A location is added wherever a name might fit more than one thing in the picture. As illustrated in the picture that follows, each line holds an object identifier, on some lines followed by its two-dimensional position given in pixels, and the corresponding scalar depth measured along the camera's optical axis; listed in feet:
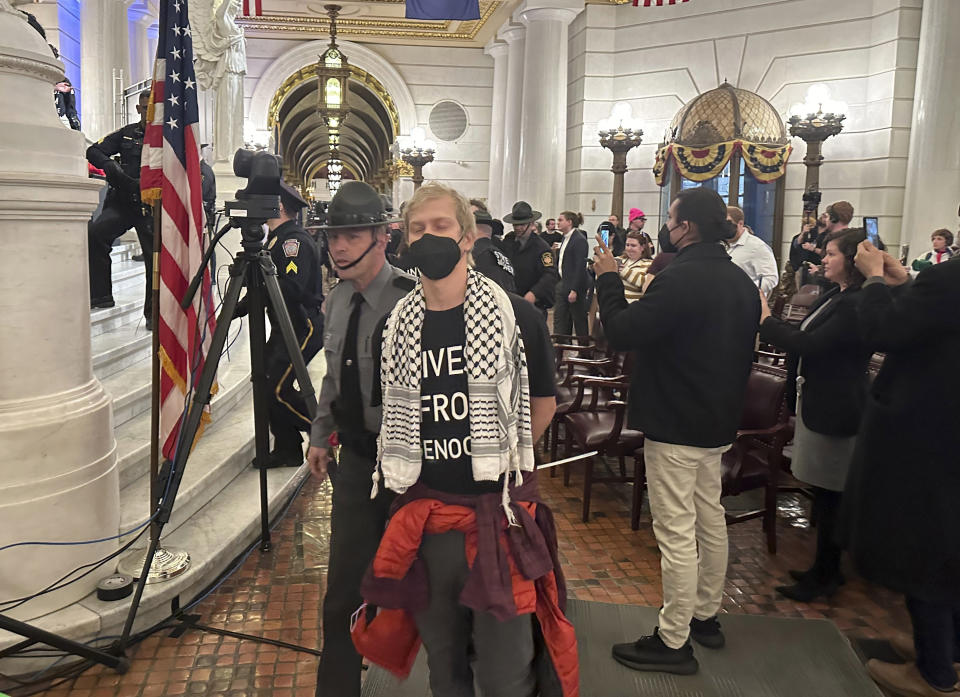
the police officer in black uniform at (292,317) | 15.47
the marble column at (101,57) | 37.63
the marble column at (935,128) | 32.76
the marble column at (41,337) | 9.47
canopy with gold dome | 40.16
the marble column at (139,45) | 43.45
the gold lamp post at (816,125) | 34.32
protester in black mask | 6.54
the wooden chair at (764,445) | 13.51
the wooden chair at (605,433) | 14.82
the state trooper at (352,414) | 8.36
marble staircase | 10.15
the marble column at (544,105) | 47.26
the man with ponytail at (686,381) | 9.34
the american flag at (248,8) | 35.42
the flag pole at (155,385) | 9.88
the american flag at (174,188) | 10.23
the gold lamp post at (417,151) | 51.21
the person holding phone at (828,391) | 11.07
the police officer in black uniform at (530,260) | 22.76
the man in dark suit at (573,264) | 28.09
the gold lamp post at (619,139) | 40.81
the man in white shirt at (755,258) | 20.95
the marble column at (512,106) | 51.96
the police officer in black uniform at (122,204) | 19.26
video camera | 10.06
